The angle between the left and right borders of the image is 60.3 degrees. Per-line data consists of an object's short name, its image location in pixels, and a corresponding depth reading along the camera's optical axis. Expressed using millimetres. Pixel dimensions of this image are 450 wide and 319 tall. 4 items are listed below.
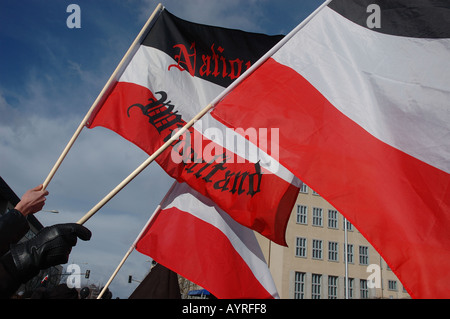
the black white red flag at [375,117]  2900
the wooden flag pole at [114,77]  3395
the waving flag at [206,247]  5242
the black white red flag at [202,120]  4320
